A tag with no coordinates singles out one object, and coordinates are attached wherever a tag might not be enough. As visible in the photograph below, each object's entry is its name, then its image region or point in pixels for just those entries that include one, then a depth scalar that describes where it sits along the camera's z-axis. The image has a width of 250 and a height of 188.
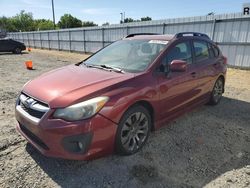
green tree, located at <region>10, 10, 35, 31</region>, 66.81
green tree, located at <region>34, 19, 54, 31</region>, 64.38
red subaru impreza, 2.62
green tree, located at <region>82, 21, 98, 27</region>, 72.78
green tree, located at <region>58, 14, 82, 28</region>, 63.16
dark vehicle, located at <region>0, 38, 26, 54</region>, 20.33
